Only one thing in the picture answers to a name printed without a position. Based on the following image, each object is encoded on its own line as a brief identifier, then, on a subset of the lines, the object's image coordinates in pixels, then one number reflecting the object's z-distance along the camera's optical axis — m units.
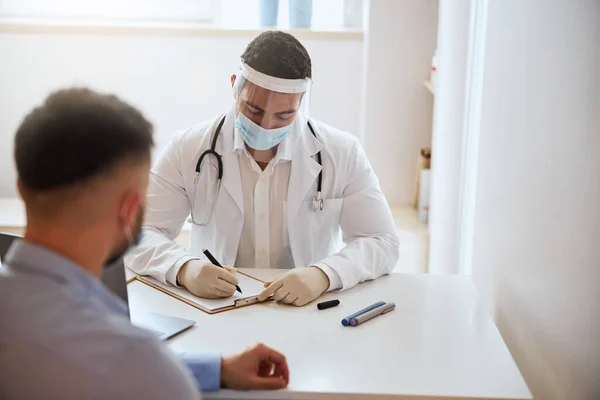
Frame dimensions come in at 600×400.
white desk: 1.38
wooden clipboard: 1.71
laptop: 1.45
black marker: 1.74
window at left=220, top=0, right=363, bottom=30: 3.83
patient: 0.91
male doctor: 2.02
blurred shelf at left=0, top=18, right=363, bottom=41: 3.69
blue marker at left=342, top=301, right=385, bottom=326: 1.66
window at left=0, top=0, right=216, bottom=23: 3.86
